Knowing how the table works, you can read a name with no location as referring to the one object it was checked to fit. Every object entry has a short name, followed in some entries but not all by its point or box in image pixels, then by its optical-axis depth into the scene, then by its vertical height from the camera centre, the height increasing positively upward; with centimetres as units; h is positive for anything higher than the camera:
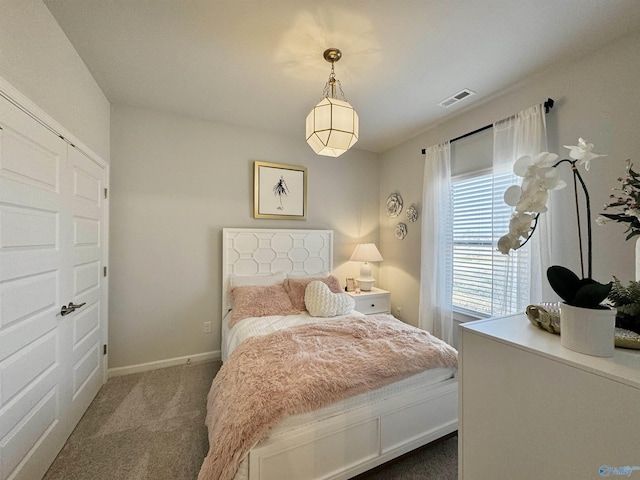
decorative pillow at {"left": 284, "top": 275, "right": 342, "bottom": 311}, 273 -55
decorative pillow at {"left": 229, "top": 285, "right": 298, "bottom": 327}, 245 -65
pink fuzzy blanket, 117 -77
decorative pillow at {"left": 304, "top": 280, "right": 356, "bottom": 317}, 251 -64
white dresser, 55 -42
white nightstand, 323 -81
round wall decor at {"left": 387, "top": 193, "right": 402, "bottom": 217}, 356 +49
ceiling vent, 234 +135
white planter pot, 63 -23
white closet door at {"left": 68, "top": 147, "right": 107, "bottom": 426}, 184 -35
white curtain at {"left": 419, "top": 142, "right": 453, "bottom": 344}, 284 -8
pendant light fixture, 167 +75
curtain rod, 201 +107
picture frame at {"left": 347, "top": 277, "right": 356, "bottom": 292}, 353 -65
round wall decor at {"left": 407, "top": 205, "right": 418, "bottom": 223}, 330 +33
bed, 120 -97
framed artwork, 313 +59
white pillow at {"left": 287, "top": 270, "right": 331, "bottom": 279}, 312 -46
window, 221 -15
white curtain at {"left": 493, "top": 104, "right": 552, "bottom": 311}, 201 +65
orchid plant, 65 +8
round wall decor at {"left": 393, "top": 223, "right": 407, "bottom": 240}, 346 +11
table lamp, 339 -27
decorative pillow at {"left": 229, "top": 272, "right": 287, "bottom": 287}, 287 -48
